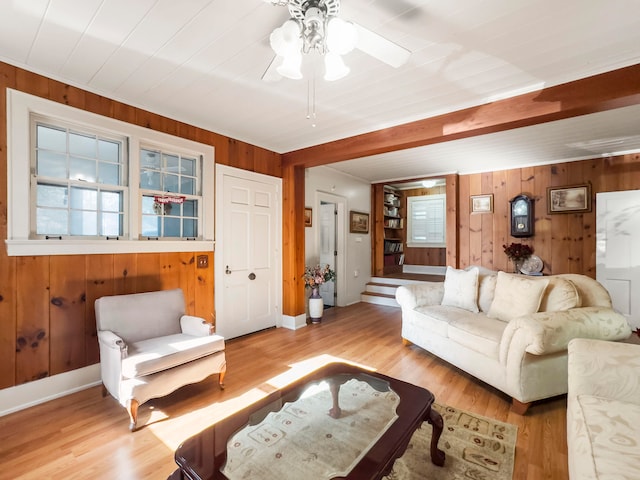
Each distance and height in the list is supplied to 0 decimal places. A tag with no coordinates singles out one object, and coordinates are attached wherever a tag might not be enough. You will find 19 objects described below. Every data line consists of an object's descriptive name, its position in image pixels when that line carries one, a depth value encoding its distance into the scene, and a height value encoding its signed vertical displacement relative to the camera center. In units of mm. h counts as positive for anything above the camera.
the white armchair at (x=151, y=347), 1996 -808
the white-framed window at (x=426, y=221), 7340 +432
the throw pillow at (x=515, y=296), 2500 -503
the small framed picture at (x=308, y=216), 4805 +360
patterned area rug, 1571 -1216
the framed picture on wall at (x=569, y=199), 4375 +585
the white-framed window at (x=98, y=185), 2219 +478
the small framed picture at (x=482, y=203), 5152 +602
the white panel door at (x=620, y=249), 3893 -144
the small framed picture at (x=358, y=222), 5730 +322
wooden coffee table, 1140 -861
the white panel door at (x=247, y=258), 3604 -248
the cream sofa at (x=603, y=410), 1056 -752
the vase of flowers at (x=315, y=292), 4477 -800
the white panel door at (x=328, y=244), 5566 -101
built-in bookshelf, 7258 +192
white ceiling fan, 1365 +962
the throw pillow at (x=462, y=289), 3125 -546
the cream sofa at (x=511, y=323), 2086 -702
